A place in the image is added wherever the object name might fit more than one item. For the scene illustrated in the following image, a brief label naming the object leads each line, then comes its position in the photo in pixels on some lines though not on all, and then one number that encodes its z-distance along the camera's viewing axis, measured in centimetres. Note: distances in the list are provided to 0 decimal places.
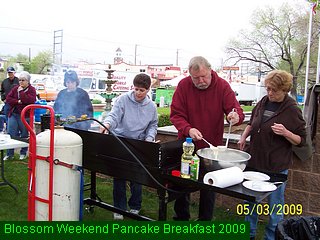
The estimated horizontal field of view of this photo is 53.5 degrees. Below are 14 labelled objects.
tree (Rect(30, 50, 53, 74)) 4964
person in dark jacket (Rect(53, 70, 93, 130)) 444
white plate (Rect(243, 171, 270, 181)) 214
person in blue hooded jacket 307
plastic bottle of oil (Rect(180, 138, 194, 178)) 211
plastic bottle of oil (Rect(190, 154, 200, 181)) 207
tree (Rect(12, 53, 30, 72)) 5078
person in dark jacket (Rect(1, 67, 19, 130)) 649
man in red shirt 266
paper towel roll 190
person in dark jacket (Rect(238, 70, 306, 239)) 256
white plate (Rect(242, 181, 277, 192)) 192
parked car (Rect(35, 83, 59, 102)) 1470
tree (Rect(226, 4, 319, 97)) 2158
